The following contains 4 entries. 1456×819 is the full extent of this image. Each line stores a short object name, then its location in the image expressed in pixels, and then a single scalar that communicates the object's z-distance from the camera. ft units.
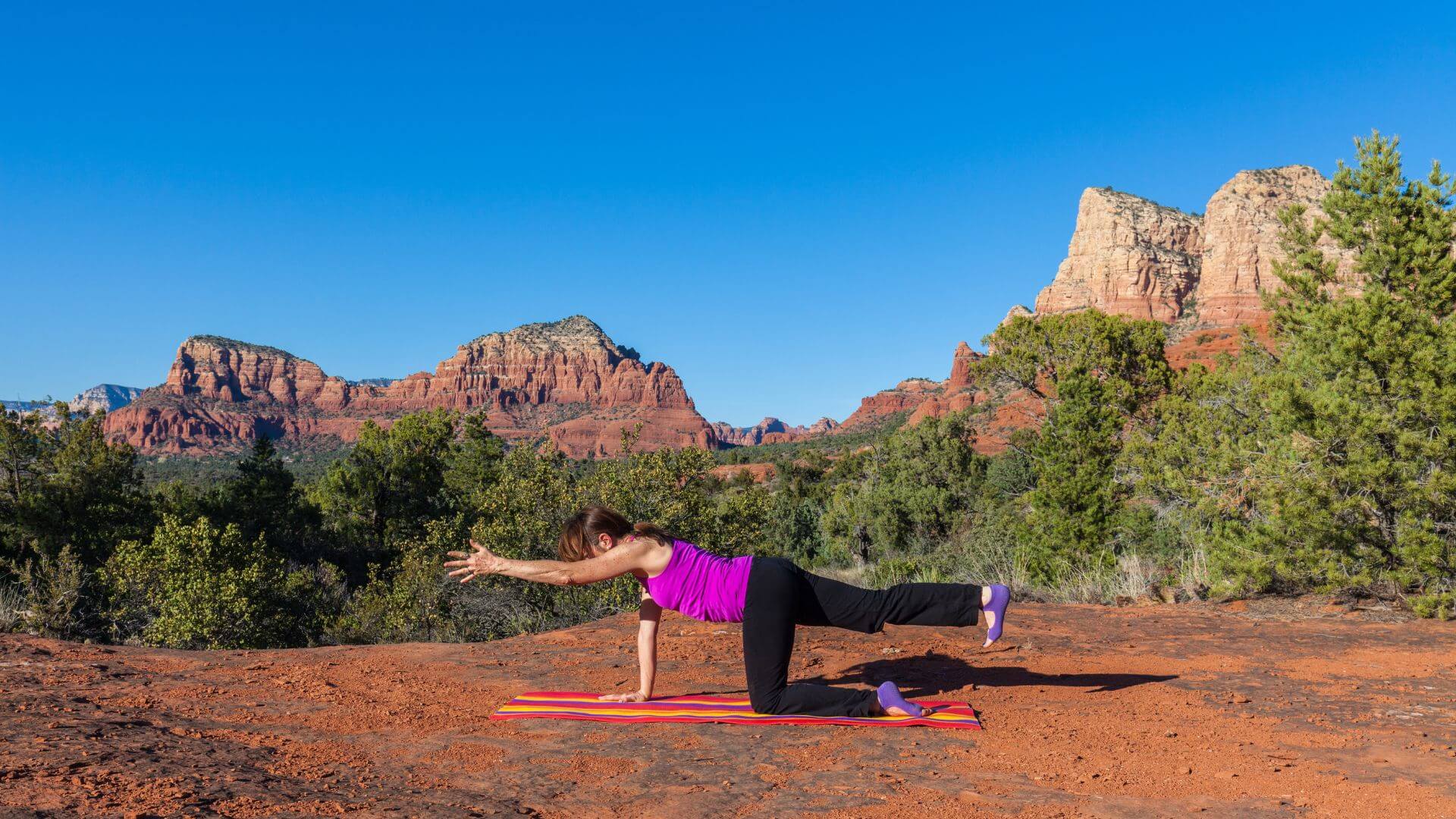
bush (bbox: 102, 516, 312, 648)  54.39
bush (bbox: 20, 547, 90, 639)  34.94
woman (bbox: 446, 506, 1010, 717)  15.44
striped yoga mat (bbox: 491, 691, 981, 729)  15.57
